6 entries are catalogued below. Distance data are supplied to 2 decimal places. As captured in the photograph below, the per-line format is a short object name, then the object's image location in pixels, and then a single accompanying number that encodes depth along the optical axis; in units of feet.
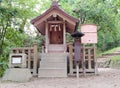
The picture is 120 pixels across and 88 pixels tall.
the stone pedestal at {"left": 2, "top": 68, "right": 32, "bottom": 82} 14.74
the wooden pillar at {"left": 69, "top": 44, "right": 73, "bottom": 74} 17.96
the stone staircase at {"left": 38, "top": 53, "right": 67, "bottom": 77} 17.21
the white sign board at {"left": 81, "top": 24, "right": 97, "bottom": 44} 18.55
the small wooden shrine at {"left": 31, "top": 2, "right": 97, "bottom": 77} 17.61
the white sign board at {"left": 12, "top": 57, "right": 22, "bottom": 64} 15.34
